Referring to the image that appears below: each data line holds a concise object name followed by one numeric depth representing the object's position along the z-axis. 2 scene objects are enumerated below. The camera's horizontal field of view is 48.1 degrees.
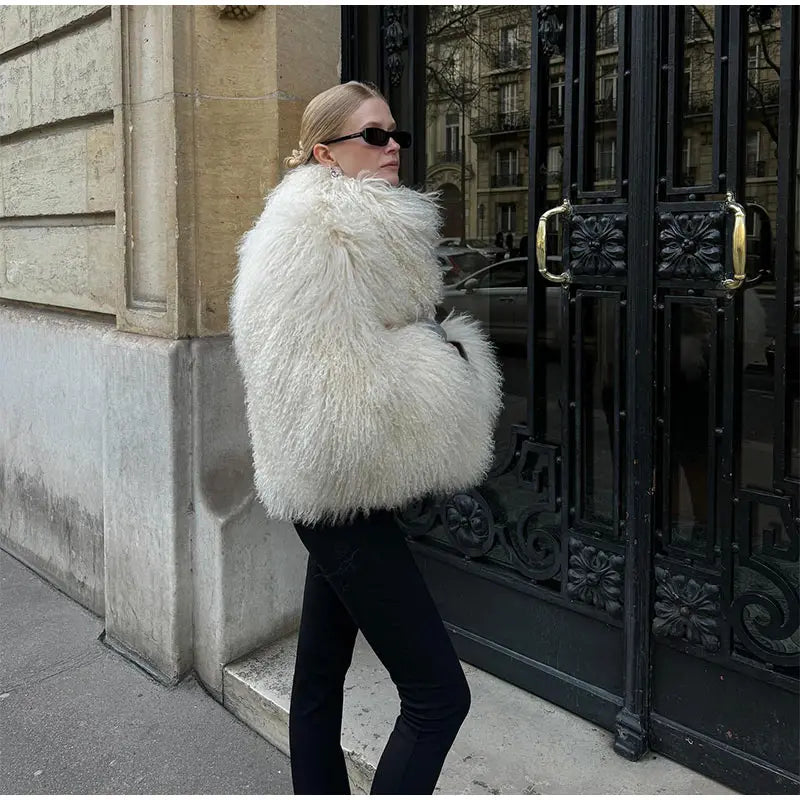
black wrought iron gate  2.61
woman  2.06
